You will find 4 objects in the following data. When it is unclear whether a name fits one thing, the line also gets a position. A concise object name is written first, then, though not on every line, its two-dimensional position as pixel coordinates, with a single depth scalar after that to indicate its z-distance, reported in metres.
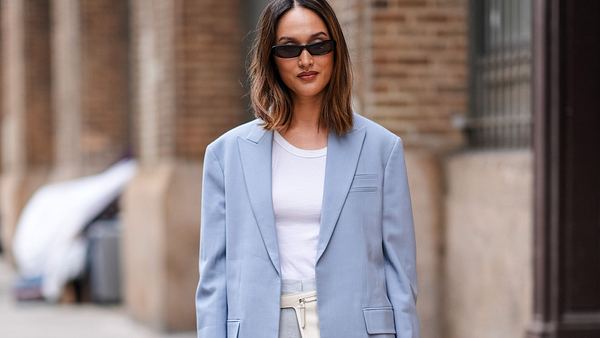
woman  5.03
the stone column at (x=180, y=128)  15.69
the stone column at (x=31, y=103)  27.79
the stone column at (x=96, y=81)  21.76
